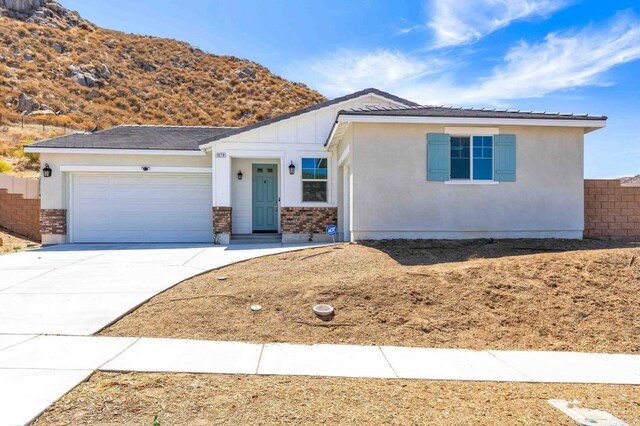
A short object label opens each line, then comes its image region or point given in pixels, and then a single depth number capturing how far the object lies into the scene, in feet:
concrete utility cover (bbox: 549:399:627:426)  9.90
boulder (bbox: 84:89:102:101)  115.29
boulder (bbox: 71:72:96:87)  117.29
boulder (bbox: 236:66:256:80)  148.05
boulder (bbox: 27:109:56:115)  97.98
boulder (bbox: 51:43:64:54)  125.18
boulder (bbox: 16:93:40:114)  98.27
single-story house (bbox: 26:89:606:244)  32.53
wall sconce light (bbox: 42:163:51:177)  42.34
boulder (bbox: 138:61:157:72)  139.44
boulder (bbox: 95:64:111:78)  124.81
